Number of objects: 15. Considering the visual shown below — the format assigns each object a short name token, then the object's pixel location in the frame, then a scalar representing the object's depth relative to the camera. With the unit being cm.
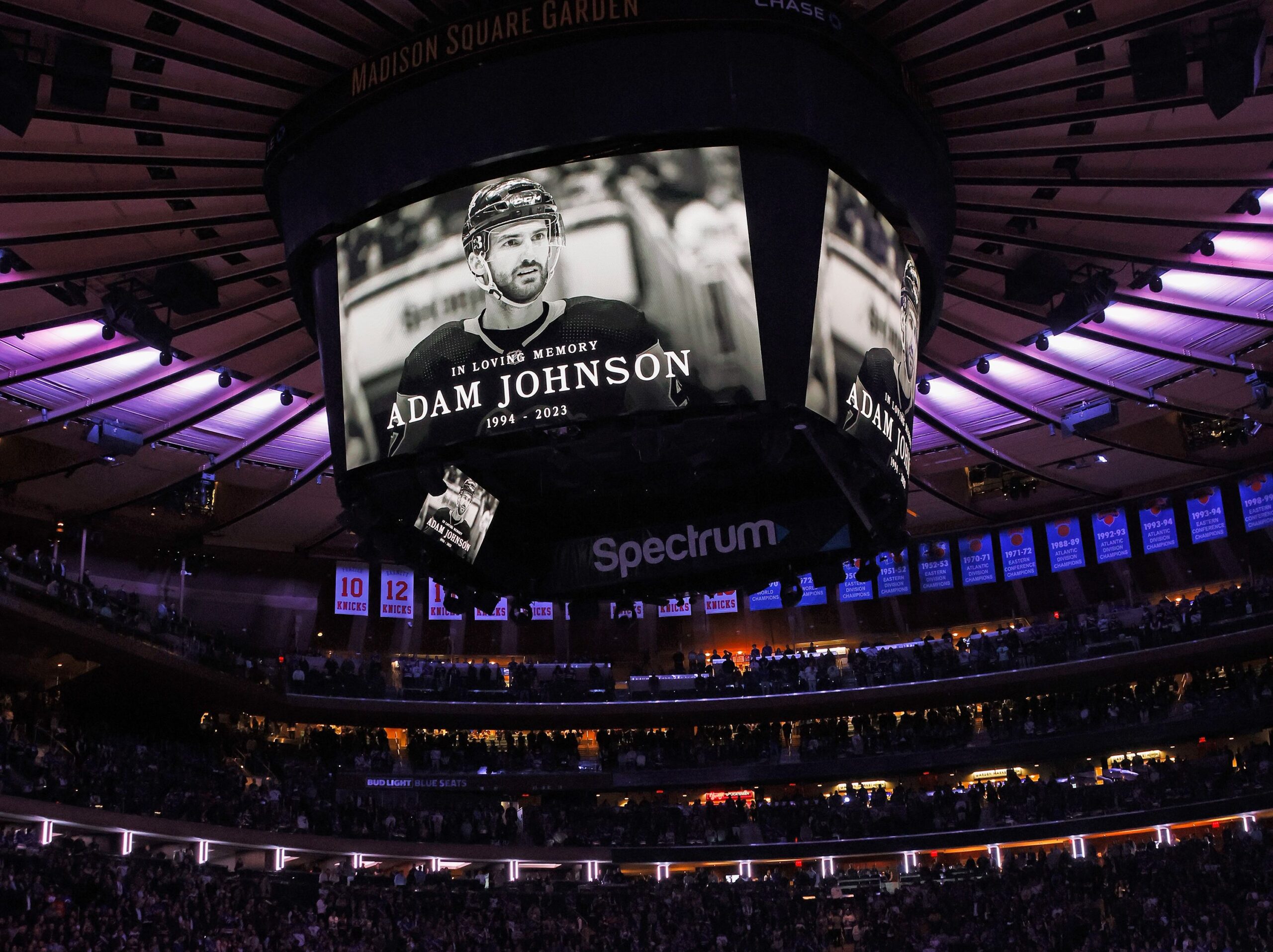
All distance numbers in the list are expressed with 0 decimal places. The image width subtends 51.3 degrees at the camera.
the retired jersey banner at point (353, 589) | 4541
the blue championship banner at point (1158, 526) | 4378
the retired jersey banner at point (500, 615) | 4728
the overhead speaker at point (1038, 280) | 2191
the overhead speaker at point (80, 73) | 1605
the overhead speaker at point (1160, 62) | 1689
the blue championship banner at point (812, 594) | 4694
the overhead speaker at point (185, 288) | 2102
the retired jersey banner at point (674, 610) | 4750
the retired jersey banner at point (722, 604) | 4819
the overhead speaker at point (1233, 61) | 1645
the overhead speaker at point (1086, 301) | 2212
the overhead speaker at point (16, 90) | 1522
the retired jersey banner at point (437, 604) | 4644
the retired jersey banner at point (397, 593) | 4609
